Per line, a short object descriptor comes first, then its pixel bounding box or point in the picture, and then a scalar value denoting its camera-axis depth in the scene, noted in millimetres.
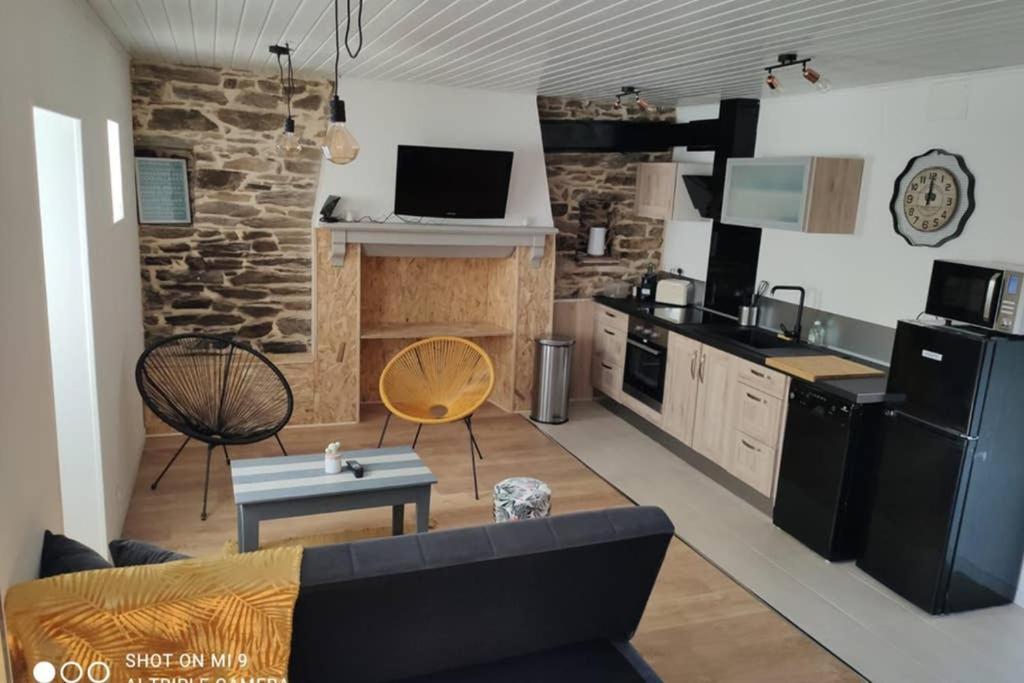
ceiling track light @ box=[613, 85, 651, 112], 5309
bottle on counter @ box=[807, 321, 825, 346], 4945
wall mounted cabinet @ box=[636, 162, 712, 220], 6004
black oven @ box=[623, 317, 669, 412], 5621
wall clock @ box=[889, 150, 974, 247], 3967
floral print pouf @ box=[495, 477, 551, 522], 3035
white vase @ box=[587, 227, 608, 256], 6434
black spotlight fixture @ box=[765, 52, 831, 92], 3568
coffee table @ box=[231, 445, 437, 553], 3424
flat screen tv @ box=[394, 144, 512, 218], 5512
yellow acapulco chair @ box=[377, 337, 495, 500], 4949
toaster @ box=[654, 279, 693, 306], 6152
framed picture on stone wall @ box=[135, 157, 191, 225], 5215
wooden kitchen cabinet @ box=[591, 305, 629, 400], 6188
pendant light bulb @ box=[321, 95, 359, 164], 3184
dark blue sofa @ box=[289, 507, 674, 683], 2096
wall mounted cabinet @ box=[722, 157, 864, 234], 4547
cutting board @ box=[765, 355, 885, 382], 4125
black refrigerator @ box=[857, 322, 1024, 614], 3418
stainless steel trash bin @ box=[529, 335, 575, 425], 6066
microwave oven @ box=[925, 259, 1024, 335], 3297
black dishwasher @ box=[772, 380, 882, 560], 3912
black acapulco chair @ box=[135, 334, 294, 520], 4387
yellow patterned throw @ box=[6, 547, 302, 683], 1839
